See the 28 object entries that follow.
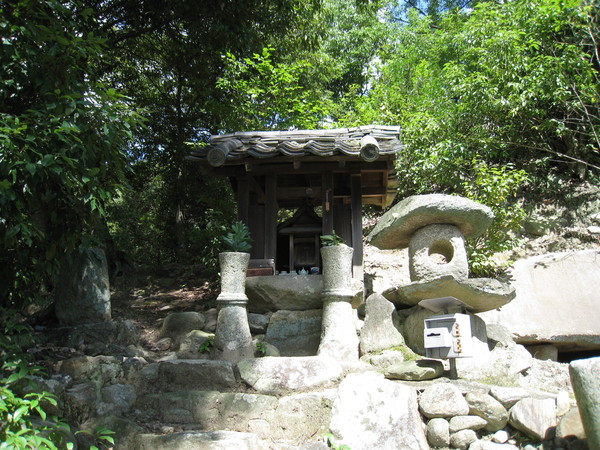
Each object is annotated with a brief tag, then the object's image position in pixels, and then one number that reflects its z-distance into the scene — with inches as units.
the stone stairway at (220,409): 162.9
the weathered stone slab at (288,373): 193.8
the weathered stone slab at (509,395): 170.2
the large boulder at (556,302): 267.1
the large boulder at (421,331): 229.9
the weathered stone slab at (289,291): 245.4
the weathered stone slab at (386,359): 214.1
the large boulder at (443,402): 171.6
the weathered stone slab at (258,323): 245.0
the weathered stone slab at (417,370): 193.5
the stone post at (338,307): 217.6
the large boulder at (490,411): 167.2
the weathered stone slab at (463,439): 165.2
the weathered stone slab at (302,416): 176.4
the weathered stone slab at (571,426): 147.7
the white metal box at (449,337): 192.9
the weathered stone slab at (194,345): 223.6
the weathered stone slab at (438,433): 167.3
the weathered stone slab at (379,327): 228.8
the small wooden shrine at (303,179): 251.1
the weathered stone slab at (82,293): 232.1
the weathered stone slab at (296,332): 239.3
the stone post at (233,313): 216.8
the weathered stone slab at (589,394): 133.6
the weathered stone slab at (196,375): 198.4
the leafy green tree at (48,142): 147.8
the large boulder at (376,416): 164.4
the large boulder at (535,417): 157.8
